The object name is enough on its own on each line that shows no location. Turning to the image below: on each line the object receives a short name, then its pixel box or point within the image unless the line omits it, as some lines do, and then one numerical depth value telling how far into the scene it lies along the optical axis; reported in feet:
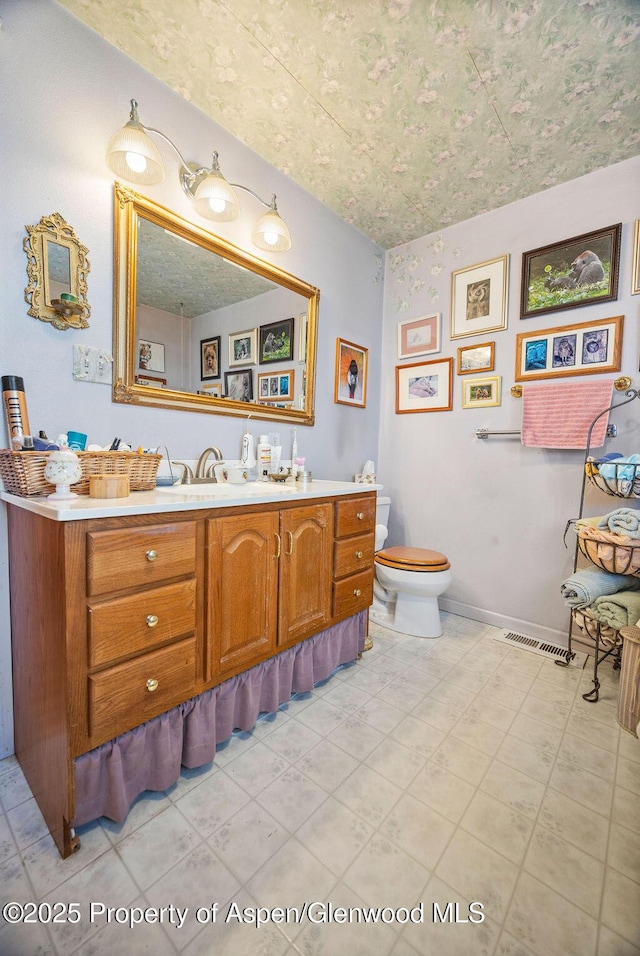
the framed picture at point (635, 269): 5.86
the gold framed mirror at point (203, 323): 4.64
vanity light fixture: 4.08
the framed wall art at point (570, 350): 6.11
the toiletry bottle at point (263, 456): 6.14
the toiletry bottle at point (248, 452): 5.90
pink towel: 6.12
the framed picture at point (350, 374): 7.82
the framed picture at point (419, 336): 8.03
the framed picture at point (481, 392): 7.32
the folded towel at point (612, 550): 4.80
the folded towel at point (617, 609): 4.72
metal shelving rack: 4.85
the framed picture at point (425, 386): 7.98
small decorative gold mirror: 3.92
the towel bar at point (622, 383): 5.97
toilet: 6.63
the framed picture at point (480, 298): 7.16
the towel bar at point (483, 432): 7.43
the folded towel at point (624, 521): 4.93
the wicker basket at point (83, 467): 3.44
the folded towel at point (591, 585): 5.00
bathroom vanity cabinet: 2.95
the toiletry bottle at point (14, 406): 3.69
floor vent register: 6.32
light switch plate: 4.27
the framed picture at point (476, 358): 7.38
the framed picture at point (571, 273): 6.10
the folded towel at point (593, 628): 5.08
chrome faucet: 5.35
